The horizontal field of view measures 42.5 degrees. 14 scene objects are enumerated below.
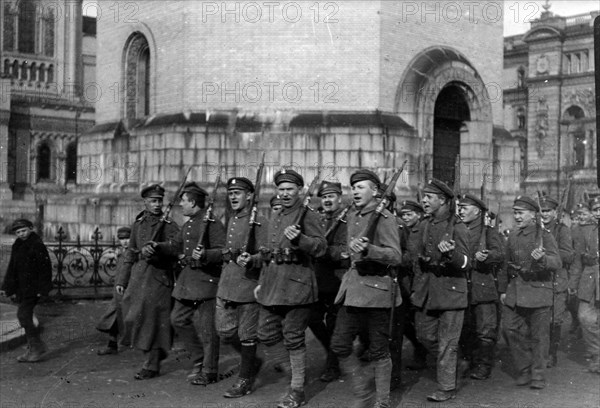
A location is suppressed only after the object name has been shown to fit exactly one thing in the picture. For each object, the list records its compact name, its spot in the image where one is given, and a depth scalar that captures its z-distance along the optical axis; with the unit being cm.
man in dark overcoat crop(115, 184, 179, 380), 852
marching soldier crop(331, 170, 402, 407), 689
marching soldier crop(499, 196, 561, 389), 843
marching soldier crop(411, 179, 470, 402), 777
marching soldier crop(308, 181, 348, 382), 848
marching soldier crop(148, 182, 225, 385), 831
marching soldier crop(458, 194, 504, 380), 873
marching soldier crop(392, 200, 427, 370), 843
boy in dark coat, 948
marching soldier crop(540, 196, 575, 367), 999
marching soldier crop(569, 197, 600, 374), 945
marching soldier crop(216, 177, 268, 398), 785
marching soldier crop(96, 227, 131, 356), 977
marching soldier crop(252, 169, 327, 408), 746
